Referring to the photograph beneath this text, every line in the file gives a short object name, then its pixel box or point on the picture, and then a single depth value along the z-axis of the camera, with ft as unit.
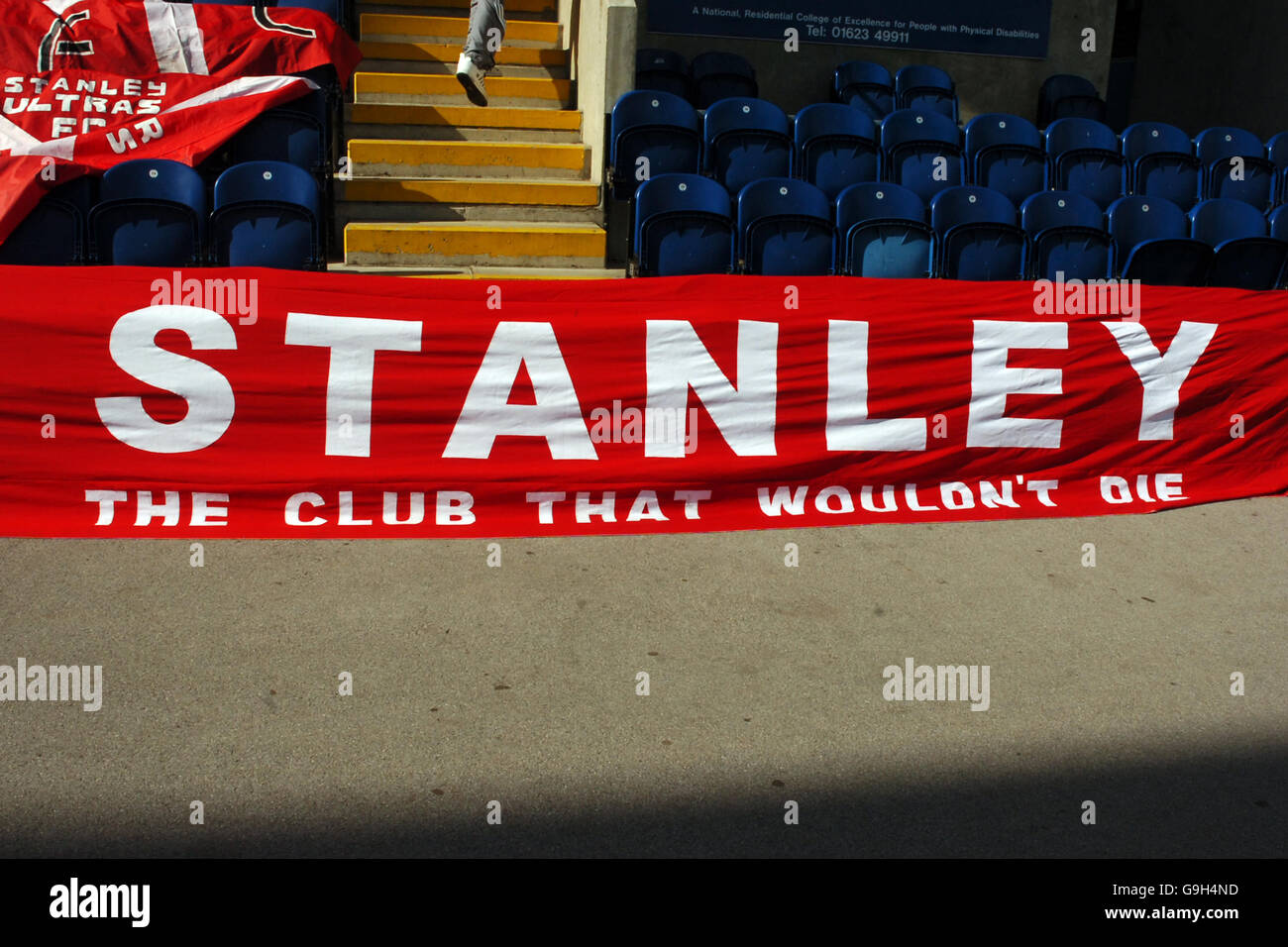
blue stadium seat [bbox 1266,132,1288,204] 36.63
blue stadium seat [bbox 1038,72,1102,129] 42.93
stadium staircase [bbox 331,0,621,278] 30.35
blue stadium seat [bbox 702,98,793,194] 32.17
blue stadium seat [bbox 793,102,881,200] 32.91
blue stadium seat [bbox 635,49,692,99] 37.42
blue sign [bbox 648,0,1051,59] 41.70
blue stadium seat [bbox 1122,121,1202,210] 36.27
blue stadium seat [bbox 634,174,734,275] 27.43
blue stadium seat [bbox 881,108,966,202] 33.22
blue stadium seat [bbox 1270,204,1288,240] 32.68
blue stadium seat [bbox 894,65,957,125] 39.55
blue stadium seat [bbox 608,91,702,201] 31.07
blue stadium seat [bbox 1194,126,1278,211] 36.17
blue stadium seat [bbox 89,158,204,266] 25.00
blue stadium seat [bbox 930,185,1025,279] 28.53
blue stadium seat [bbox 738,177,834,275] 27.78
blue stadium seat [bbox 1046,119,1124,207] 35.29
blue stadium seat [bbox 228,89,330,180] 29.84
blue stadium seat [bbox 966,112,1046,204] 34.58
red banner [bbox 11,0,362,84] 30.04
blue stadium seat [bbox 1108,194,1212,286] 29.27
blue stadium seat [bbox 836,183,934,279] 28.19
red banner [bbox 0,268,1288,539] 18.52
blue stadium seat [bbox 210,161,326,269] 25.68
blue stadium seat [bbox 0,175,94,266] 25.04
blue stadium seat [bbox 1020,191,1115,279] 29.19
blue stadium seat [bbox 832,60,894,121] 39.37
